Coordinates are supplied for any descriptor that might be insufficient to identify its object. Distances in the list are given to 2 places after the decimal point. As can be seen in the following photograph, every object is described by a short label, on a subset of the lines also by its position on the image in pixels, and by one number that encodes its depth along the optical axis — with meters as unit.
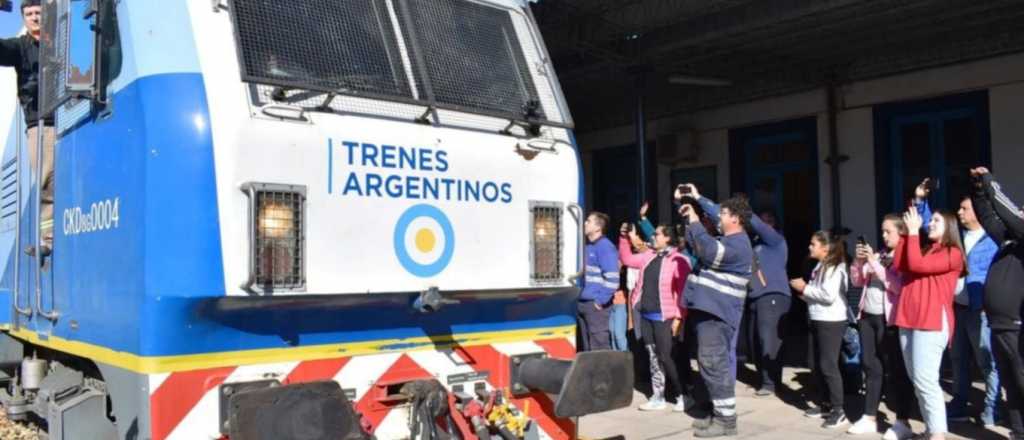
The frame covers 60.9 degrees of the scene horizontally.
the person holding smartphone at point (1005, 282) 5.48
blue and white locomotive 3.31
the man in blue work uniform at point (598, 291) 7.84
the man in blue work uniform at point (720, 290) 6.03
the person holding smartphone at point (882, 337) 6.29
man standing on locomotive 4.39
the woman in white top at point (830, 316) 6.67
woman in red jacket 5.63
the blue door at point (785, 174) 11.93
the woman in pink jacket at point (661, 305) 7.23
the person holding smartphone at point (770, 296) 7.66
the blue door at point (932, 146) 10.24
